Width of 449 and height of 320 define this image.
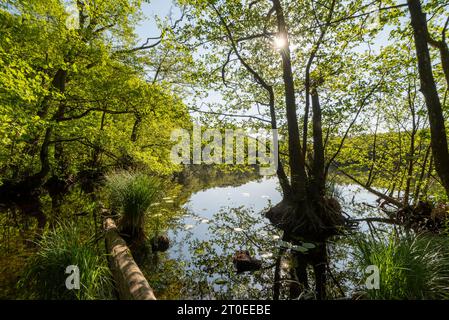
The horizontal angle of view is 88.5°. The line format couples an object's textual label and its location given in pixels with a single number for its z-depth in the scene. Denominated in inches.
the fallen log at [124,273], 111.9
